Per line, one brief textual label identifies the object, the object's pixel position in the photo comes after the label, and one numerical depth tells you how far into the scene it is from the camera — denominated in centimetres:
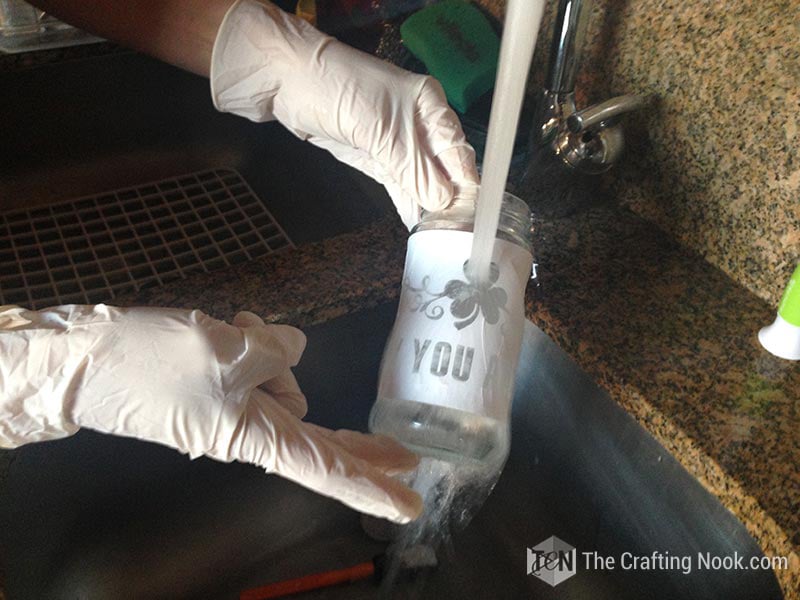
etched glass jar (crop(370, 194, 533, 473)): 60
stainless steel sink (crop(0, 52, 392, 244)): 117
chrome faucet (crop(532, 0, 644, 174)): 84
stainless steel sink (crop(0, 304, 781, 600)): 77
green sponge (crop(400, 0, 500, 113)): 101
